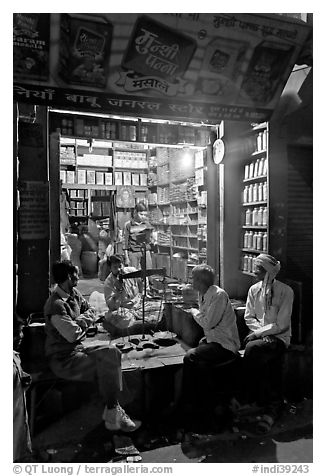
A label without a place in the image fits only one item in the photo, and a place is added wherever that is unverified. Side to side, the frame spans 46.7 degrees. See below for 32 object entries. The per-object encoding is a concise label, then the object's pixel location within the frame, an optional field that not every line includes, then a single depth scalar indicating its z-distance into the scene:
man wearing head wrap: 3.72
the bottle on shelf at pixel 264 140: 4.95
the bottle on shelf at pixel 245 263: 5.54
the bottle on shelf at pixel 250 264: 5.40
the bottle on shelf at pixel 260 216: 5.14
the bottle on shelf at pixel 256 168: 5.28
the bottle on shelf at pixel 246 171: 5.55
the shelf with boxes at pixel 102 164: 10.73
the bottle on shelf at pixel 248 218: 5.47
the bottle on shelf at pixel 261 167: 5.15
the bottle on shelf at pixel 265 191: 5.02
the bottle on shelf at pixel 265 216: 5.02
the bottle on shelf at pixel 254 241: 5.27
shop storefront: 3.28
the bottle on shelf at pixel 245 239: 5.55
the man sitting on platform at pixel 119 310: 4.53
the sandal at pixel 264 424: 3.45
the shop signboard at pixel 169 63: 3.23
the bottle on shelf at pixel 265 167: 5.03
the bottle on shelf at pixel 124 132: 6.17
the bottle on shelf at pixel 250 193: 5.42
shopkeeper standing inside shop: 8.49
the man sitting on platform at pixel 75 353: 3.17
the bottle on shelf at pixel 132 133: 6.27
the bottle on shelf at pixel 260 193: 5.14
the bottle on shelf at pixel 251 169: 5.39
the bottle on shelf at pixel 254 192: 5.28
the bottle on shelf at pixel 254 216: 5.28
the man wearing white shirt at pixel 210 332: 3.54
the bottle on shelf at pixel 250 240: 5.40
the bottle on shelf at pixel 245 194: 5.57
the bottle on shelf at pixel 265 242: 4.97
